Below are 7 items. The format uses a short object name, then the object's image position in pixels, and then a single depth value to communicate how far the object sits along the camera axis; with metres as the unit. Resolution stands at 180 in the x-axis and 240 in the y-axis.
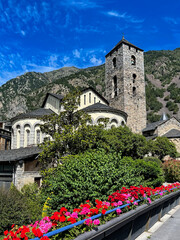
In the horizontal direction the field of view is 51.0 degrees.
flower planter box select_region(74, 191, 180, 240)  3.57
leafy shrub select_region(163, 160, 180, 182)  16.89
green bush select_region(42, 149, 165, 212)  6.33
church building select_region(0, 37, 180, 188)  24.62
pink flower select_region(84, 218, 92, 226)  3.58
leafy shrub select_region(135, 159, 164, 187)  14.75
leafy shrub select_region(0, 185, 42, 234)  8.83
